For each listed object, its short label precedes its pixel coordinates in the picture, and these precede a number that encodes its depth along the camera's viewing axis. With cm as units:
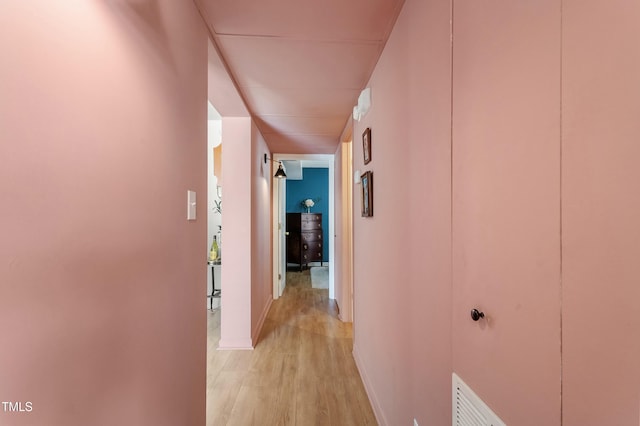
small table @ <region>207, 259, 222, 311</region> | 369
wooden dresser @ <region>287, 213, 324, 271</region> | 646
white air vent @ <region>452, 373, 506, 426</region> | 69
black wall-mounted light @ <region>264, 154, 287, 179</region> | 406
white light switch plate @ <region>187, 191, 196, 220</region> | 120
